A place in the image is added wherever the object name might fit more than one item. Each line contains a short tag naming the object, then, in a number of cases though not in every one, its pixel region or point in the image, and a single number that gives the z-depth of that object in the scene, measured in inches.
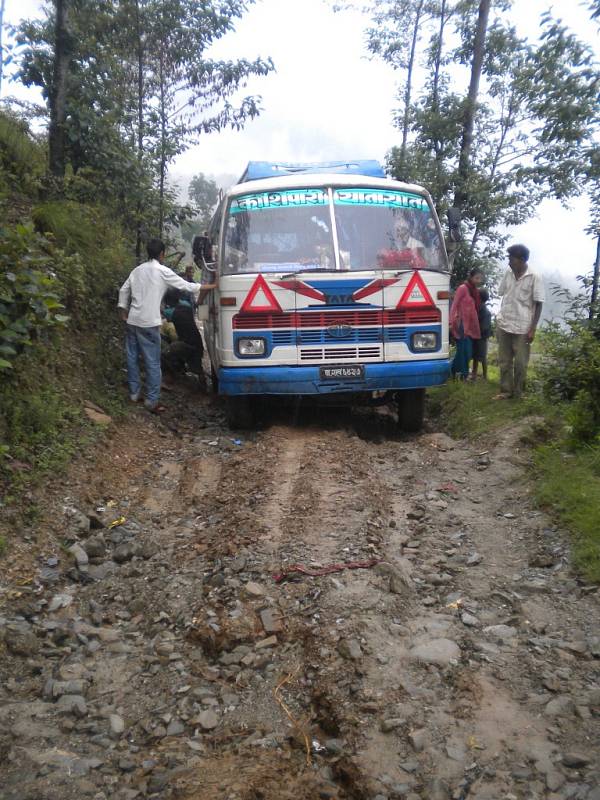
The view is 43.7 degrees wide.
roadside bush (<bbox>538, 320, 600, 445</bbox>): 229.6
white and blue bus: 274.5
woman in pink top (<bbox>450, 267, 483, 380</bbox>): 367.6
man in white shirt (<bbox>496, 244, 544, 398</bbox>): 299.6
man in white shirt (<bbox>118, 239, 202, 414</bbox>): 302.5
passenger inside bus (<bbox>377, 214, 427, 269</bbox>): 284.8
